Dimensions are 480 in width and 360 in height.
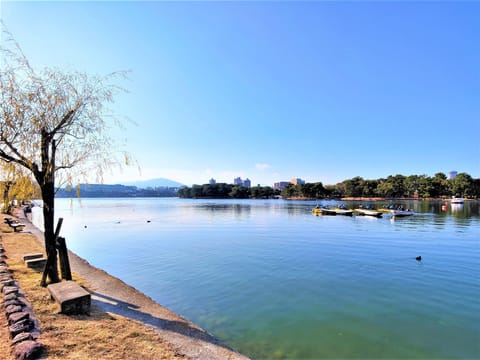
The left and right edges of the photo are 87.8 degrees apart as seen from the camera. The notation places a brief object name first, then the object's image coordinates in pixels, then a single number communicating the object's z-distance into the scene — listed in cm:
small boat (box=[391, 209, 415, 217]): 4148
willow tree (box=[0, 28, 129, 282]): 659
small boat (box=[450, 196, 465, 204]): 7919
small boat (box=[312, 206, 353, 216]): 4582
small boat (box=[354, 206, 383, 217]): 4217
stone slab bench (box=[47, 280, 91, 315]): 575
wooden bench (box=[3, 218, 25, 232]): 1871
